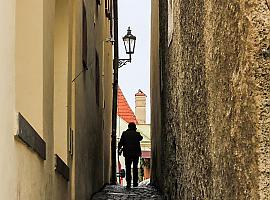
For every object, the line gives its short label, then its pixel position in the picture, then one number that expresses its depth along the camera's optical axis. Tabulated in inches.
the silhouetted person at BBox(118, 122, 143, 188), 643.5
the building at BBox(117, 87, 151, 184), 1382.9
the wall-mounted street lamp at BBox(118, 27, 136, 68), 754.2
